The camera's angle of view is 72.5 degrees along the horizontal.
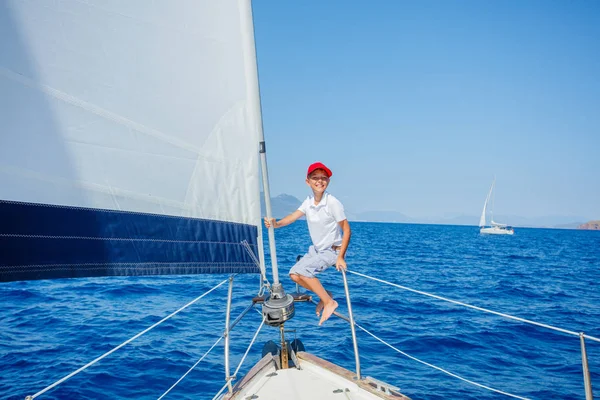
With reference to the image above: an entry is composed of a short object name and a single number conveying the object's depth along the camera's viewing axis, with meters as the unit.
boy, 3.83
